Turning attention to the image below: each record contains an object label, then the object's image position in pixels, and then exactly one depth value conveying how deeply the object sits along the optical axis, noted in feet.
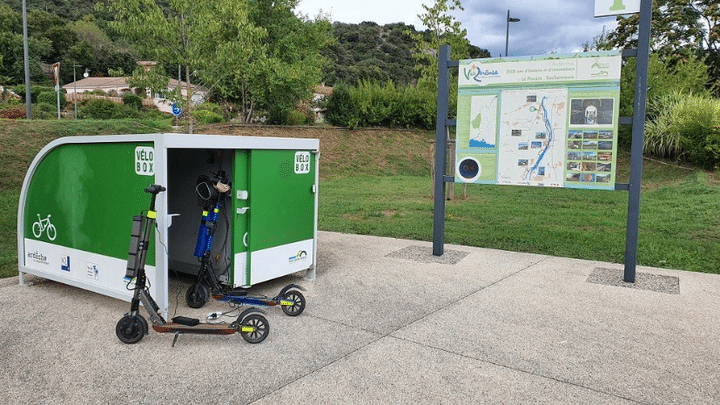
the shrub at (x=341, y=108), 82.43
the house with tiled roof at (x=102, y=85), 198.48
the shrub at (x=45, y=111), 93.20
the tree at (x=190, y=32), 55.72
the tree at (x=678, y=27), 114.32
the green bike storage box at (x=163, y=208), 14.67
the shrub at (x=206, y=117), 77.47
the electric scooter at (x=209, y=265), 15.97
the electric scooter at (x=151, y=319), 12.73
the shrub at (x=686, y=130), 56.70
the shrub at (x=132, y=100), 138.13
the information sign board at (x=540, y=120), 20.11
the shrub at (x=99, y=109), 109.50
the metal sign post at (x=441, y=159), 23.70
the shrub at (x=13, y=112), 80.71
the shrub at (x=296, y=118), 78.84
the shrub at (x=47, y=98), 128.32
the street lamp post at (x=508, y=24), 88.84
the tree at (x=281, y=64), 74.18
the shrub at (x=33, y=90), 138.21
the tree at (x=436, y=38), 57.82
